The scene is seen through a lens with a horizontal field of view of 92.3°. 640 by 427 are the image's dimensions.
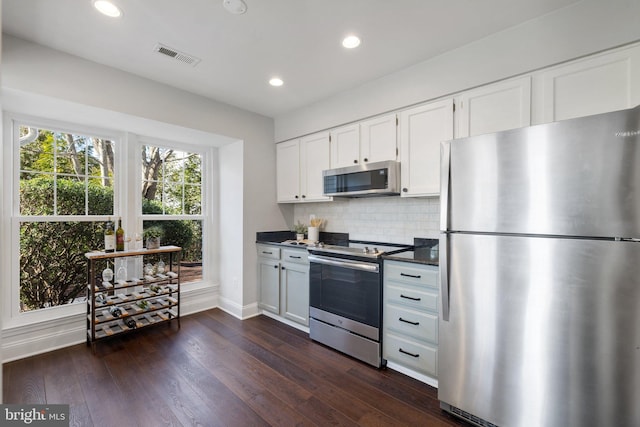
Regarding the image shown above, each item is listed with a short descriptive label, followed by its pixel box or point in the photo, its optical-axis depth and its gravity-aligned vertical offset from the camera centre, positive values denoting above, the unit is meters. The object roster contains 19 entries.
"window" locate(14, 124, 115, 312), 2.86 +0.01
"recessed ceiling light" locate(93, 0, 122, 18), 1.95 +1.30
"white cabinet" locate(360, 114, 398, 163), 2.87 +0.67
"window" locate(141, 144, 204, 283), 3.64 +0.11
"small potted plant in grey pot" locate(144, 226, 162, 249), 3.35 -0.31
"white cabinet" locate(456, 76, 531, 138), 2.17 +0.75
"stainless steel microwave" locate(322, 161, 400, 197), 2.80 +0.28
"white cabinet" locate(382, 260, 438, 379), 2.31 -0.85
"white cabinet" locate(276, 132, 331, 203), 3.52 +0.51
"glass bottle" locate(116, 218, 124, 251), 3.18 -0.31
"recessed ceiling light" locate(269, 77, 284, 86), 2.96 +1.25
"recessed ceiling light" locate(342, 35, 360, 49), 2.30 +1.27
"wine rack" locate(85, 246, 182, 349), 2.96 -0.92
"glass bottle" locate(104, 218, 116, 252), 3.07 -0.31
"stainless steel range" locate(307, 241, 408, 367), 2.62 -0.83
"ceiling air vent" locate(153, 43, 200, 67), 2.43 +1.27
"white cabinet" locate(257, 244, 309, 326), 3.33 -0.84
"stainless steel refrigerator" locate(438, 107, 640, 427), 1.48 -0.35
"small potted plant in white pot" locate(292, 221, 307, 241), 4.01 -0.29
